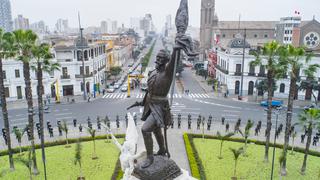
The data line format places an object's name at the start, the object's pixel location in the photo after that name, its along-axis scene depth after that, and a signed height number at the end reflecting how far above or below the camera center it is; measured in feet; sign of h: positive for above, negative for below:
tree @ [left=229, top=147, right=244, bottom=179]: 62.14 -24.13
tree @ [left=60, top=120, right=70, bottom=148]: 82.18 -25.91
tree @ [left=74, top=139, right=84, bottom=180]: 60.18 -23.77
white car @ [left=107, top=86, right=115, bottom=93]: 175.52 -31.84
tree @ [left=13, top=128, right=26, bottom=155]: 73.78 -24.31
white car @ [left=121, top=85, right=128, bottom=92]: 177.78 -31.54
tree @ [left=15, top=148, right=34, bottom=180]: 57.82 -24.45
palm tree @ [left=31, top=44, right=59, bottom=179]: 67.87 -5.95
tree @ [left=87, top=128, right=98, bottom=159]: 75.17 -29.30
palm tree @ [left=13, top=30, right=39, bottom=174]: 66.18 -2.47
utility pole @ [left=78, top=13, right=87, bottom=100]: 152.66 -21.53
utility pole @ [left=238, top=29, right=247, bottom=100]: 154.69 -17.19
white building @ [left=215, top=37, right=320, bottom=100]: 160.76 -21.41
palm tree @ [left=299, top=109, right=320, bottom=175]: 65.00 -18.24
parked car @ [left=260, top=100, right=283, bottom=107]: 137.94 -31.26
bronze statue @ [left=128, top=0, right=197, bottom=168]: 41.14 -9.30
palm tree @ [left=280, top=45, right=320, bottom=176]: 65.98 -6.35
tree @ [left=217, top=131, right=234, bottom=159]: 72.91 -24.94
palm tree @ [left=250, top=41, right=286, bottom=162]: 71.20 -6.97
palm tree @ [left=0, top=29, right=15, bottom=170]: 66.90 -3.68
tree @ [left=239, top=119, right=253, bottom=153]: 78.02 -24.43
